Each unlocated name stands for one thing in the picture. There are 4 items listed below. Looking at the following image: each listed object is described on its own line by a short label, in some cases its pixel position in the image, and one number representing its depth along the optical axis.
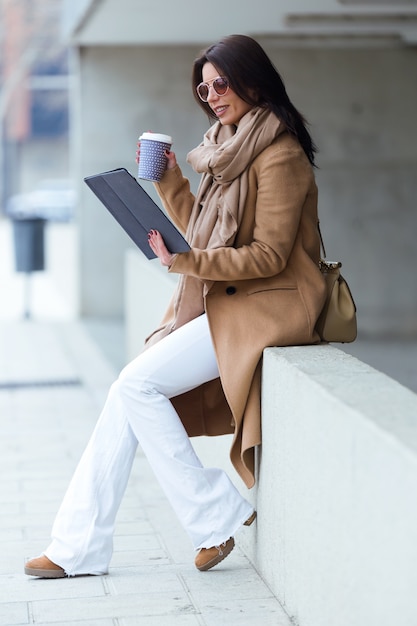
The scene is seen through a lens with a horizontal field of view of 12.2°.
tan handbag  6.74
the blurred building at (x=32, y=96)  80.16
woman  6.51
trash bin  23.65
